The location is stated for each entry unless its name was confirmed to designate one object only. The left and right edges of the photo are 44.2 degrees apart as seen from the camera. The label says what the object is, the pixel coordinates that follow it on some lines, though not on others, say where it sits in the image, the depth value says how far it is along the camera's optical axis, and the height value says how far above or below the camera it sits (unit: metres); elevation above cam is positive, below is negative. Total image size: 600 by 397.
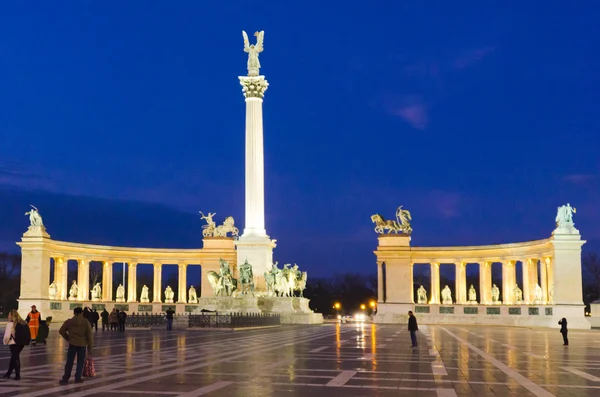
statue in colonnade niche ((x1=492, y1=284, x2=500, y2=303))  87.62 -1.55
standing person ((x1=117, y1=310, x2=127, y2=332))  50.12 -2.53
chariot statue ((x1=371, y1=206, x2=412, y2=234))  91.69 +7.11
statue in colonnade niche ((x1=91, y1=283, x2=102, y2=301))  89.38 -1.12
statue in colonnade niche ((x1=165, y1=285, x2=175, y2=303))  95.79 -1.67
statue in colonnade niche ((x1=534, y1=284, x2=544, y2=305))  81.38 -1.57
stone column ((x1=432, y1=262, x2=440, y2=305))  90.75 +0.17
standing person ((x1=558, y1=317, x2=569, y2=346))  38.72 -2.63
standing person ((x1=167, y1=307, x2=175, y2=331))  52.53 -2.68
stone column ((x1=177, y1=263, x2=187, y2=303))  95.94 +0.01
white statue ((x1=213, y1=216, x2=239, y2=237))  97.88 +7.07
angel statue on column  75.44 +22.99
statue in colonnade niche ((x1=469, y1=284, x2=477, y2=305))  89.75 -1.74
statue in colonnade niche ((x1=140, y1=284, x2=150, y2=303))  95.36 -1.63
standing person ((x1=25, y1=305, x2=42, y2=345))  32.03 -1.68
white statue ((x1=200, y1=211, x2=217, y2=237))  97.75 +7.24
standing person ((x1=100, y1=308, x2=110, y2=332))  52.34 -2.56
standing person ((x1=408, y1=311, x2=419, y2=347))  34.19 -2.16
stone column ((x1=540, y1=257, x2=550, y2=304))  81.44 +0.29
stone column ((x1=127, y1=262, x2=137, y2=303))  93.50 -0.08
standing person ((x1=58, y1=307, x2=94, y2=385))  19.09 -1.44
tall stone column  71.12 +8.70
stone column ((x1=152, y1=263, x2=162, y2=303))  94.75 -0.10
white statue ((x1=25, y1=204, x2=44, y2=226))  78.38 +6.96
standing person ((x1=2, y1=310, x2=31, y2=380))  19.66 -1.47
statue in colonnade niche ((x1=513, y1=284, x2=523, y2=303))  86.30 -1.68
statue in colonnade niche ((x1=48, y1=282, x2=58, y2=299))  82.75 -0.90
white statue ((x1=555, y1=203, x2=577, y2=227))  75.44 +6.44
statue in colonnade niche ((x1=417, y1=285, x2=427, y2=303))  91.69 -1.92
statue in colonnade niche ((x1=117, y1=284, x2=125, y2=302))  92.88 -1.44
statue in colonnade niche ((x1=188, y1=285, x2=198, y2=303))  95.75 -1.84
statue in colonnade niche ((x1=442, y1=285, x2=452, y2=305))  90.69 -1.81
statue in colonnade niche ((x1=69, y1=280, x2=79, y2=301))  86.01 -1.06
